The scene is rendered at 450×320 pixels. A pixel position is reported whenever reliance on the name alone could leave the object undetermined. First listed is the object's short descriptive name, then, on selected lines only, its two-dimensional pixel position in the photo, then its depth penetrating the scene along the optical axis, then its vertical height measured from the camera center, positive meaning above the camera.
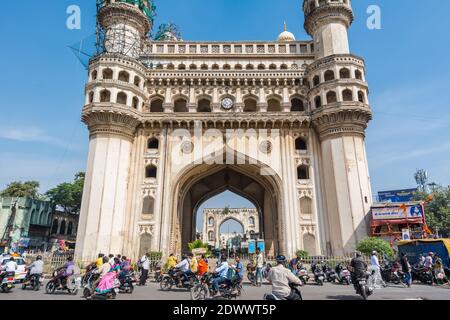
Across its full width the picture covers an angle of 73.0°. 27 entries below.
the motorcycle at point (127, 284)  12.50 -1.05
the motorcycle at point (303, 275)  15.05 -0.88
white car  13.98 -0.58
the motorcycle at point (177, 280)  12.90 -0.98
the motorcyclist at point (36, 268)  13.09 -0.42
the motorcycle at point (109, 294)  10.35 -1.21
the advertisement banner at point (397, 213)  22.28 +3.05
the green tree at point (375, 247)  18.89 +0.54
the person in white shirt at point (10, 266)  12.23 -0.30
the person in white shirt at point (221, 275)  10.53 -0.60
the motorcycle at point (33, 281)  13.16 -0.96
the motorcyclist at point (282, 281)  6.34 -0.50
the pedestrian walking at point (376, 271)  13.59 -0.67
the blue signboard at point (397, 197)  28.19 +6.34
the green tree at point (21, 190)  43.16 +9.38
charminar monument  23.28 +10.02
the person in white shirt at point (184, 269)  12.86 -0.49
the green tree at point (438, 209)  39.53 +6.00
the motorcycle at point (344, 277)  15.52 -1.02
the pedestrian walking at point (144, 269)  15.43 -0.57
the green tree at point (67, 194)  44.62 +8.98
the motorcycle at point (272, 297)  6.31 -0.82
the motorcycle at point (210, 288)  10.36 -1.04
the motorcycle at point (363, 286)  9.91 -0.96
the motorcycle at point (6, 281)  11.90 -0.87
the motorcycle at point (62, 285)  12.06 -1.03
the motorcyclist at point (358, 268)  10.08 -0.38
